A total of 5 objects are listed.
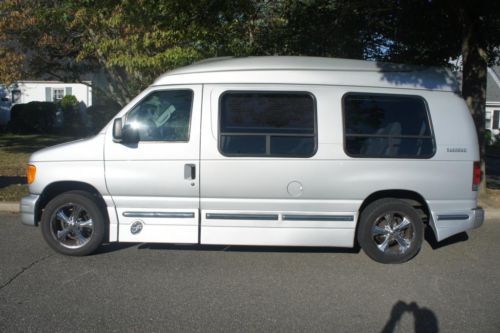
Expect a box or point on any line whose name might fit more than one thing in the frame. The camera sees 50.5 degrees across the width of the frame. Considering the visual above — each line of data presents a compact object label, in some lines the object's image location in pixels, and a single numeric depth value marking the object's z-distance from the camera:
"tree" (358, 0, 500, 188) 9.23
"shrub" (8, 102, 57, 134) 23.73
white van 5.76
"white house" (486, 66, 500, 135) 32.16
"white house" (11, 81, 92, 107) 27.66
